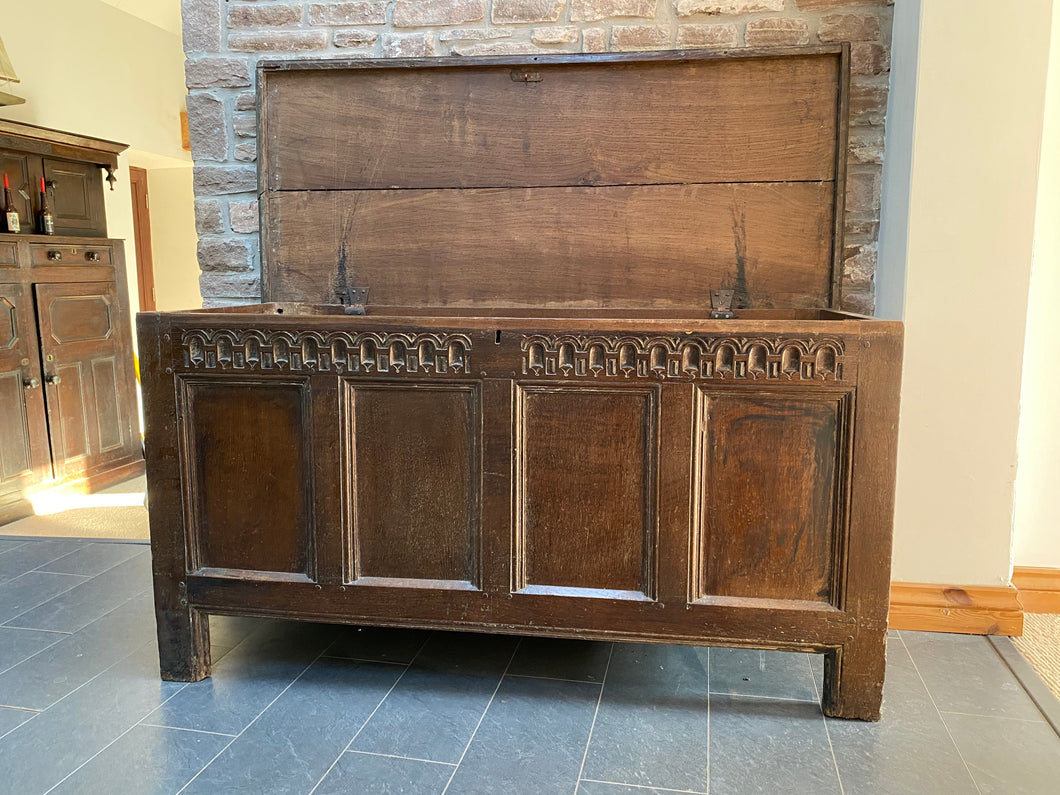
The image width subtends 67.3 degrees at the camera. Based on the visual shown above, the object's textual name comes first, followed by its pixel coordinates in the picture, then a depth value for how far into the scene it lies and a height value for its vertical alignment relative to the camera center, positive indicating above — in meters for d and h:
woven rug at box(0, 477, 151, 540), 3.41 -1.12
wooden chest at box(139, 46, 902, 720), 1.68 -0.44
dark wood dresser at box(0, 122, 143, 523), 3.75 -0.30
